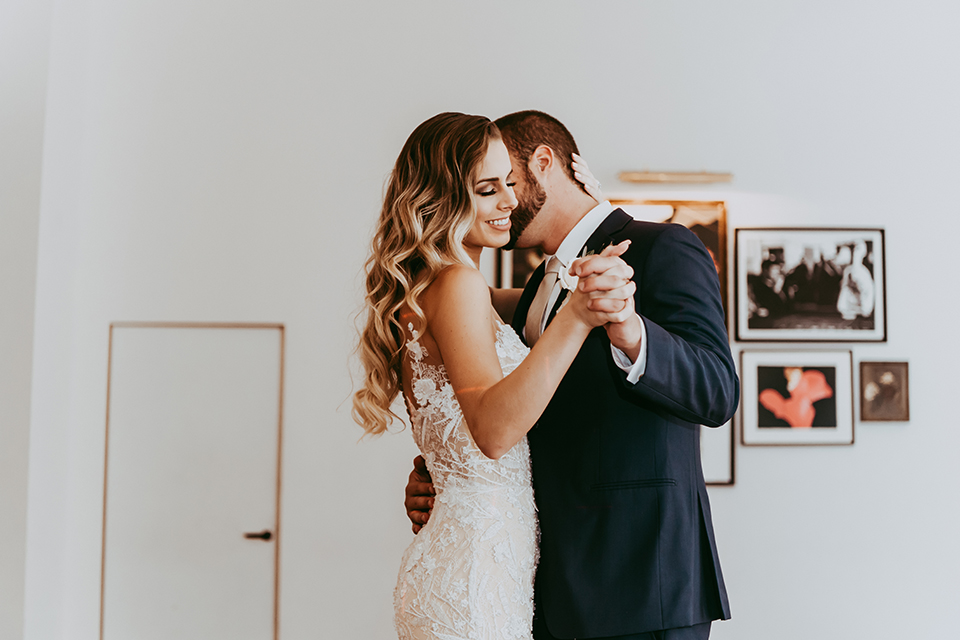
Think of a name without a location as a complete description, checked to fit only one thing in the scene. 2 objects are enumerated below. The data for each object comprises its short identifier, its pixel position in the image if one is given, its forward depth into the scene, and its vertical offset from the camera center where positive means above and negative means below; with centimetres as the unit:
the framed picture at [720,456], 294 -41
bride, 145 -3
